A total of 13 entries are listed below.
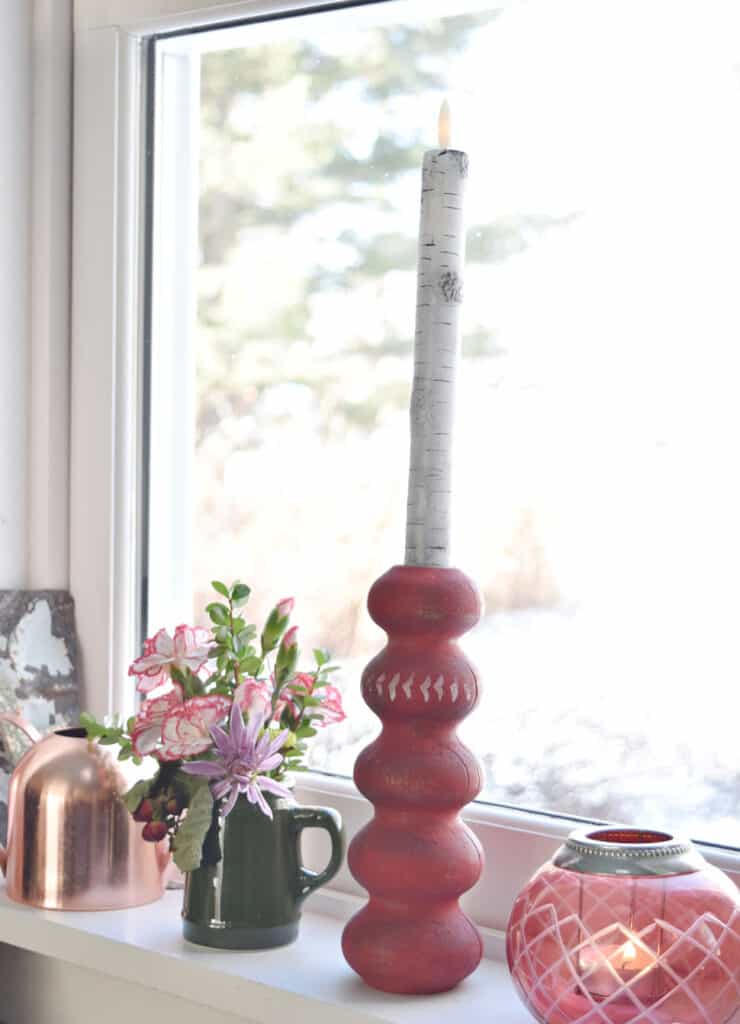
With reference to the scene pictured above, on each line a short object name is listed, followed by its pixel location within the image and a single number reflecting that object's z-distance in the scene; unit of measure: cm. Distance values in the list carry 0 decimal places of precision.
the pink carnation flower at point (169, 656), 95
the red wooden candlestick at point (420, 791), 84
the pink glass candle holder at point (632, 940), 72
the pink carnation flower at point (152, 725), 93
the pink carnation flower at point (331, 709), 95
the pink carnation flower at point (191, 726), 90
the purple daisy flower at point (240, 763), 90
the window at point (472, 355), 92
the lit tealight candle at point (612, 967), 72
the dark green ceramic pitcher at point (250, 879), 92
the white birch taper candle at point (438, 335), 85
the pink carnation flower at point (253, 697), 91
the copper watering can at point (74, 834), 99
